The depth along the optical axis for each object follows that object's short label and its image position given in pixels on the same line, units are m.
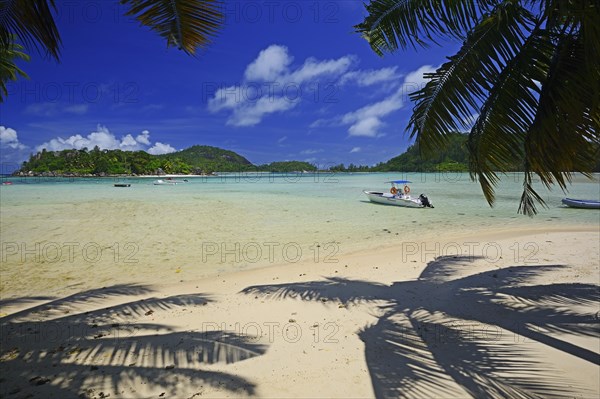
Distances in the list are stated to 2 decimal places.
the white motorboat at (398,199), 19.70
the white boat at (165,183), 62.53
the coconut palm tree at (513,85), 2.54
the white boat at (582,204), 17.57
